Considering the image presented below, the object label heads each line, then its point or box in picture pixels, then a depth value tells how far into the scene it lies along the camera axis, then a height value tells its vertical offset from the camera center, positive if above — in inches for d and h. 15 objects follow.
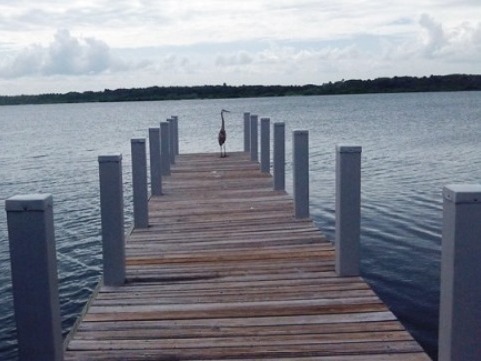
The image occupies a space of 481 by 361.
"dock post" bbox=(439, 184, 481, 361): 128.7 -38.0
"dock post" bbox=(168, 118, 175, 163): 562.5 -46.7
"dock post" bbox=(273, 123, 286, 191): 364.1 -33.2
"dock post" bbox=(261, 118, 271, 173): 438.6 -34.2
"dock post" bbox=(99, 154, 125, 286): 207.6 -41.0
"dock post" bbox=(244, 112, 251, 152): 598.4 -41.4
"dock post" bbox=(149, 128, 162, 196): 369.9 -41.6
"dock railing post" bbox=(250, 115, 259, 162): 538.3 -41.4
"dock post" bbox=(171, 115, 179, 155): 612.1 -40.5
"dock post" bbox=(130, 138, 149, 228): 287.9 -41.4
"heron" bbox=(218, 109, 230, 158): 583.0 -44.2
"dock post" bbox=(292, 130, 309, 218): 292.2 -39.2
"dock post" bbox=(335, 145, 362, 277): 210.4 -40.6
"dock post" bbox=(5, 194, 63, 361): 137.1 -39.6
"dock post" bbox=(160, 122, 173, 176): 471.5 -43.0
